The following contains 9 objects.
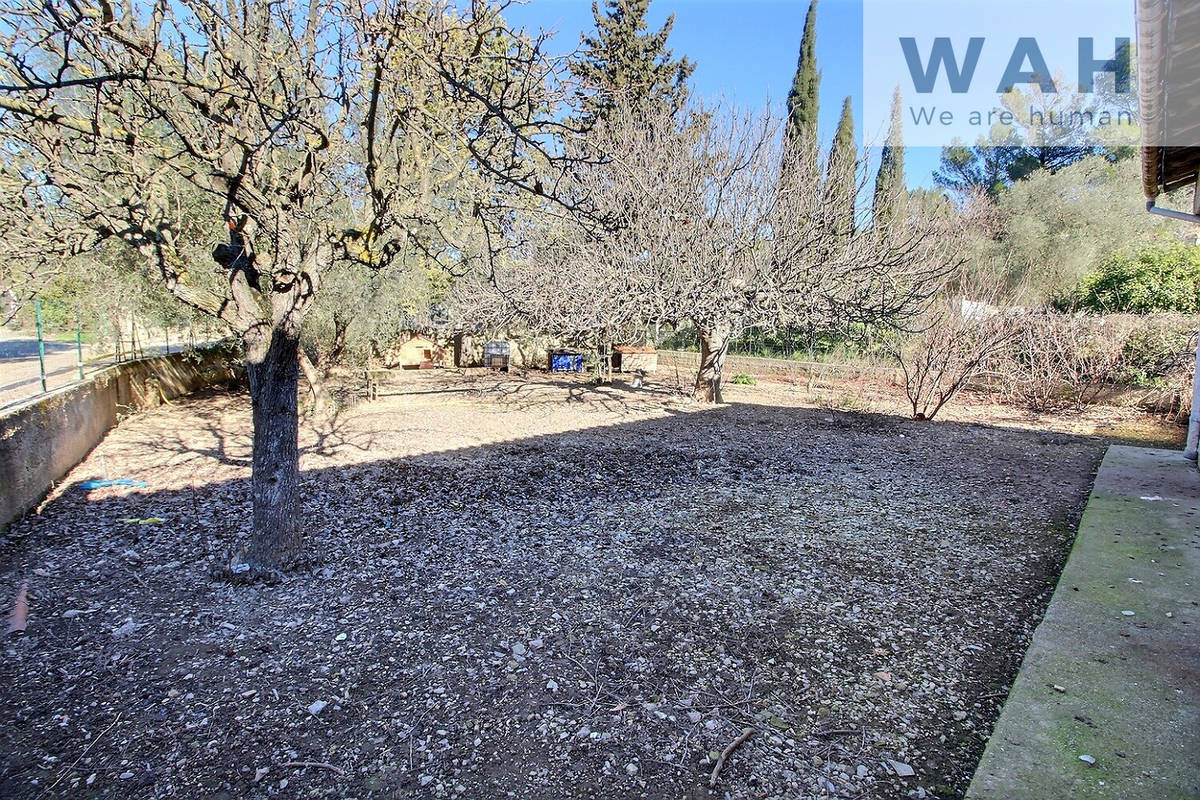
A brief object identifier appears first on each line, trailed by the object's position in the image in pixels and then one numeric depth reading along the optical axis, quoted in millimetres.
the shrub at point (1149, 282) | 11383
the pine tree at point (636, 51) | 17266
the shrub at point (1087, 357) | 10062
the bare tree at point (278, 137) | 3352
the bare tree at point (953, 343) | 9414
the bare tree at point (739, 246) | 9062
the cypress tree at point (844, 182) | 9192
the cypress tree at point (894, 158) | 17109
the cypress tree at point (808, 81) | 14359
